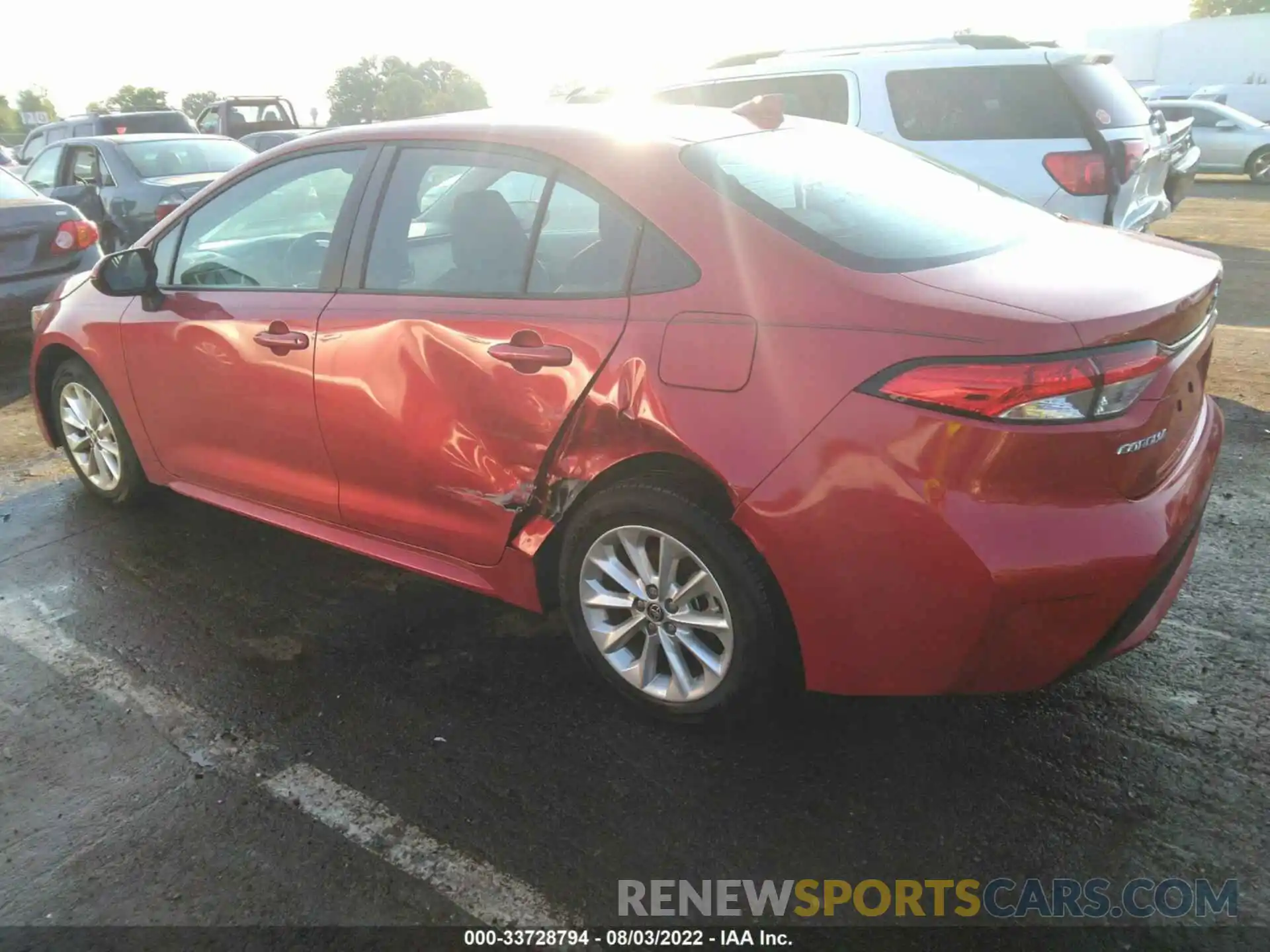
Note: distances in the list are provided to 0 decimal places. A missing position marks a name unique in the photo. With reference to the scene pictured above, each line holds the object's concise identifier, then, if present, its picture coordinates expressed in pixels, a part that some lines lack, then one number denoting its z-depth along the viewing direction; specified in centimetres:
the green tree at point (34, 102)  9506
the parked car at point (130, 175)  1008
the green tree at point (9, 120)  8331
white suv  622
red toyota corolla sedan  225
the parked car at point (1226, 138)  1778
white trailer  4681
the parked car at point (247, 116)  1916
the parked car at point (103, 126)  1409
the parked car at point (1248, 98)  2759
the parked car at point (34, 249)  712
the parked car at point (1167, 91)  2470
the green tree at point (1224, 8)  6250
